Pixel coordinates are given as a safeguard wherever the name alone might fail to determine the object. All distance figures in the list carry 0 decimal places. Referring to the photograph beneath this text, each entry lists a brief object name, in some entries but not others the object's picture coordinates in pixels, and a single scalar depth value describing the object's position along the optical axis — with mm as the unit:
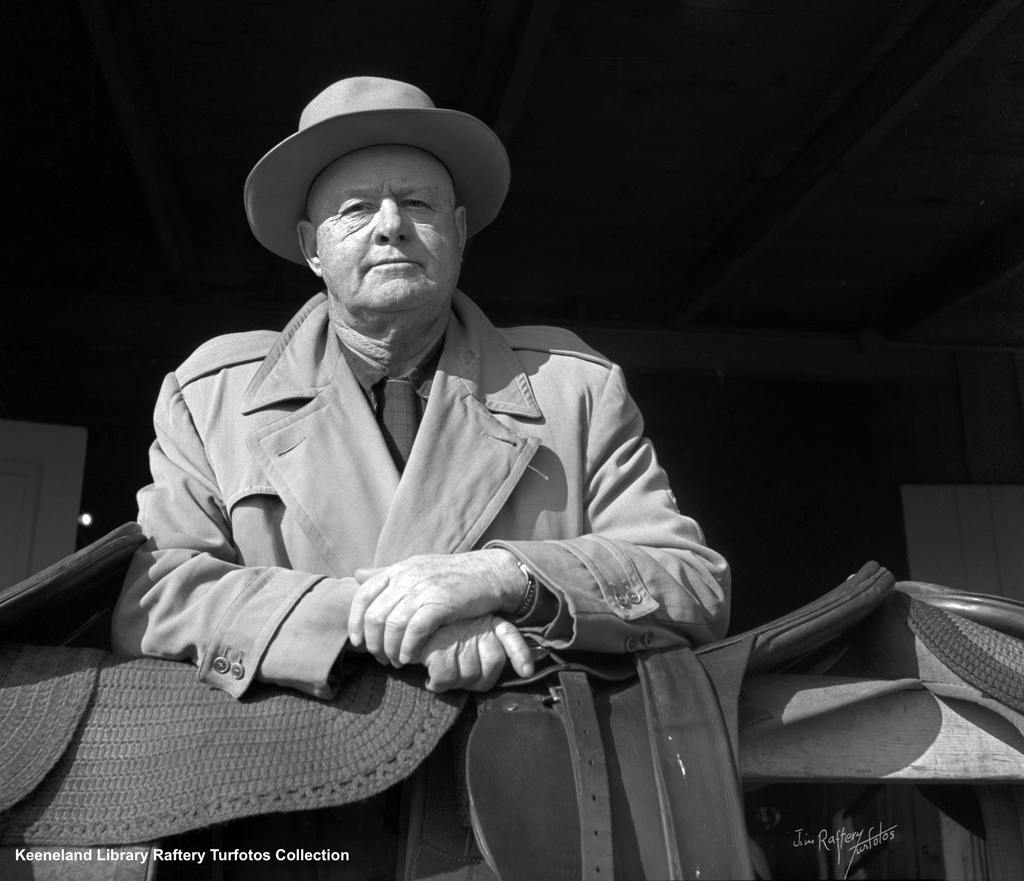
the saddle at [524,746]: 1338
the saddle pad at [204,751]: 1396
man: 1521
